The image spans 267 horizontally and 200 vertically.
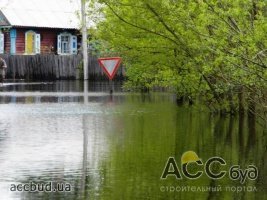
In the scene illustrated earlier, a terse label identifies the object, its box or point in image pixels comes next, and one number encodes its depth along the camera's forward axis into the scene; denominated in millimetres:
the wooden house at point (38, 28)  75375
